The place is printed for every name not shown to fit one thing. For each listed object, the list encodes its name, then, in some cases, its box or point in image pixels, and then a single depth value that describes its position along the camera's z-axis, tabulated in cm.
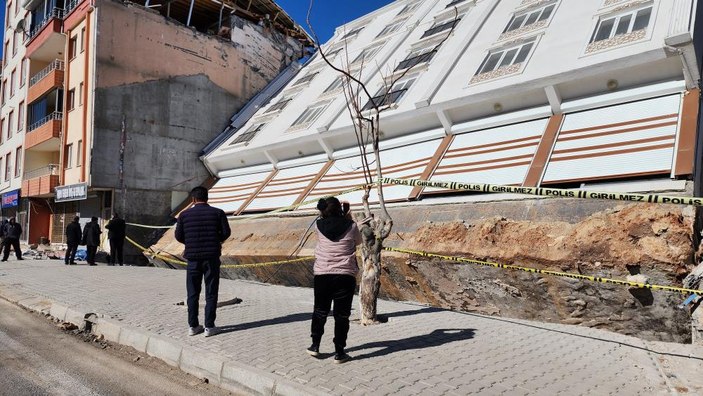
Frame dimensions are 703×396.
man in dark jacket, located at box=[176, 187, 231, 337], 508
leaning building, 621
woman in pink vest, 430
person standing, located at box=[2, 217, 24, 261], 1463
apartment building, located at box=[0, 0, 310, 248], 1728
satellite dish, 2528
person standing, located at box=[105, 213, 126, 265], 1468
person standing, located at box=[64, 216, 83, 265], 1410
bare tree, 591
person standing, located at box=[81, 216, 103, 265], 1437
